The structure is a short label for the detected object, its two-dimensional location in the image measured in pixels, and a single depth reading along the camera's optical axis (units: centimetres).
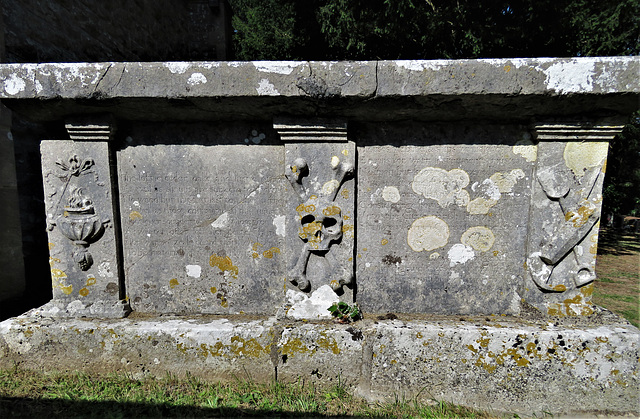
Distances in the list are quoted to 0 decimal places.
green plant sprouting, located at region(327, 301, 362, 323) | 220
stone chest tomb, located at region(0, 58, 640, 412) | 195
